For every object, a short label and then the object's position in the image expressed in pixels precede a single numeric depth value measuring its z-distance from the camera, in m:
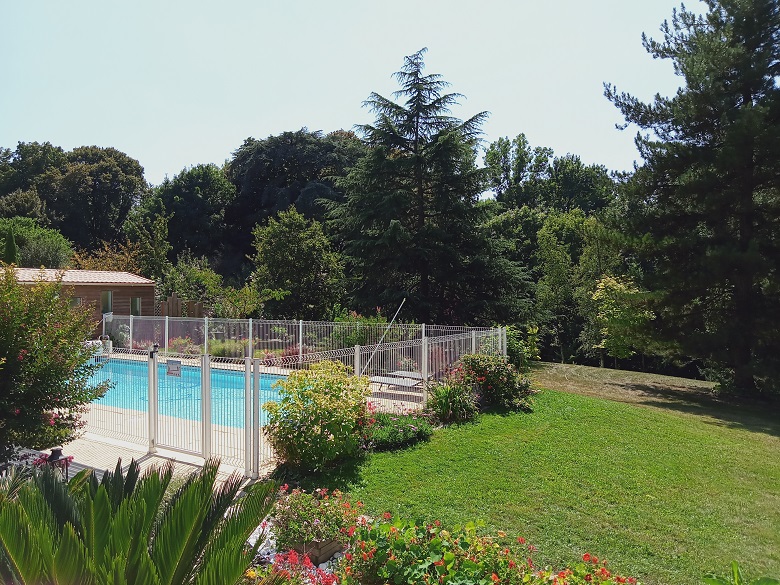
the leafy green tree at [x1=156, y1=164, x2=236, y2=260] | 37.56
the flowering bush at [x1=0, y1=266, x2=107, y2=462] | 5.38
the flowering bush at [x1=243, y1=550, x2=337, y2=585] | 3.14
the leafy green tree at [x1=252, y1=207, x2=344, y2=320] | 21.00
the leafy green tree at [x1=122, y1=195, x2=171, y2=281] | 27.91
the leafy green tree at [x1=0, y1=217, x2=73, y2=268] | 26.59
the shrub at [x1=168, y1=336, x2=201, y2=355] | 16.91
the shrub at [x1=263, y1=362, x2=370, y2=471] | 6.46
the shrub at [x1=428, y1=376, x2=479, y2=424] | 8.98
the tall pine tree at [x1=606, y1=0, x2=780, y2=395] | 14.07
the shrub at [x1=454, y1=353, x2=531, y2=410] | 10.02
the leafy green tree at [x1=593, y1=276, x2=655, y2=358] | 16.25
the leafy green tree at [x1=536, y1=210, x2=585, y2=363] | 26.45
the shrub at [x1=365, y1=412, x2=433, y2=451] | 7.43
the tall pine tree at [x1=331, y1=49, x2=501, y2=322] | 20.28
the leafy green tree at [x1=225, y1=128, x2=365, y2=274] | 35.88
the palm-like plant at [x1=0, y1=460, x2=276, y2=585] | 2.25
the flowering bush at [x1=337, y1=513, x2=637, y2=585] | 3.50
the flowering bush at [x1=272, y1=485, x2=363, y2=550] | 4.38
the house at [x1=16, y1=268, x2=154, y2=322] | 20.89
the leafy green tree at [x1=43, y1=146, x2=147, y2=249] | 38.62
